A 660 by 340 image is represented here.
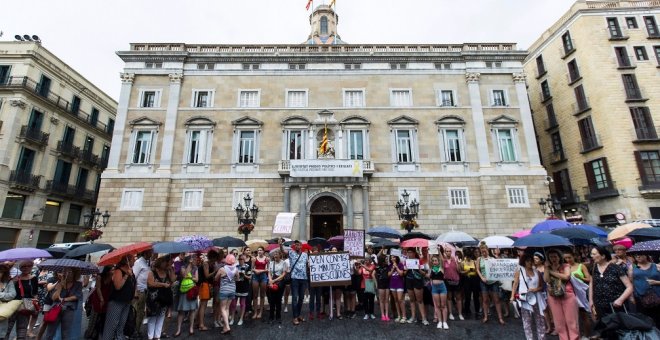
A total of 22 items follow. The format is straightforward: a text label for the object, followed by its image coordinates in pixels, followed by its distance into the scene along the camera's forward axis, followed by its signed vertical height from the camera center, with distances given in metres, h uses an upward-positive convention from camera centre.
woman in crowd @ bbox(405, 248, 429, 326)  8.34 -1.49
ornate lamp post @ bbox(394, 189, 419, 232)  16.55 +0.68
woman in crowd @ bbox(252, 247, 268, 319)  8.99 -1.33
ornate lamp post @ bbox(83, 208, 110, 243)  16.08 +0.54
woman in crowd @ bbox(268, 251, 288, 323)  8.62 -1.40
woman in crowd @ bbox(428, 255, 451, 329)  8.14 -1.57
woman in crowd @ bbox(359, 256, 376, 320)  8.96 -1.64
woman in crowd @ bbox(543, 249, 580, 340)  5.89 -1.32
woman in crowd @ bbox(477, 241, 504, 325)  8.38 -1.69
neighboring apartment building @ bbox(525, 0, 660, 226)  21.39 +8.56
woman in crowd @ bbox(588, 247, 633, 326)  5.71 -1.14
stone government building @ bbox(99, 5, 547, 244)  20.38 +6.23
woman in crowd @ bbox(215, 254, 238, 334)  7.93 -1.43
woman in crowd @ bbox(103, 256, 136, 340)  6.21 -1.31
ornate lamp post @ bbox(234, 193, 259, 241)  15.93 +0.54
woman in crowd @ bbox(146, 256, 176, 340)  7.11 -1.38
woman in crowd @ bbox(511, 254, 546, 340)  6.46 -1.38
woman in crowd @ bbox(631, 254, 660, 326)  5.88 -1.18
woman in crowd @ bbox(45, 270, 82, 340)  6.19 -1.32
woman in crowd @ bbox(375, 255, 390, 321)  8.73 -1.63
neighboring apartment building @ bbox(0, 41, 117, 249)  23.03 +6.98
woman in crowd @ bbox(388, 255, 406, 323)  8.59 -1.52
